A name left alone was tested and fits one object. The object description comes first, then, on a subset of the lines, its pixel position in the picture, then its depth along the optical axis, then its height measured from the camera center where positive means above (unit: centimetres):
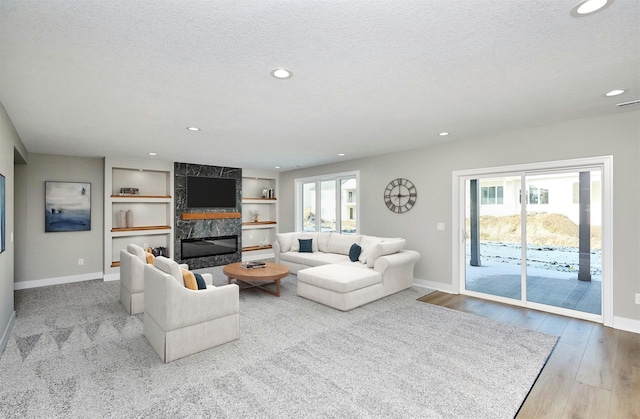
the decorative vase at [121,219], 632 -17
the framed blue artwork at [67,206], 564 +9
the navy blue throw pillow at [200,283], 322 -78
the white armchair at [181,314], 278 -102
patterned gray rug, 215 -139
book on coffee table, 515 -96
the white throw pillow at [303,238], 671 -69
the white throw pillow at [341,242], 612 -67
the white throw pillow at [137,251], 433 -61
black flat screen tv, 711 +45
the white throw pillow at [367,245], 533 -64
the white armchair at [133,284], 396 -98
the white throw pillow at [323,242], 660 -71
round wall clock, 557 +28
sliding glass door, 384 -41
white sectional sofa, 423 -96
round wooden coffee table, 465 -101
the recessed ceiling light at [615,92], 280 +110
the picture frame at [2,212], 306 -1
